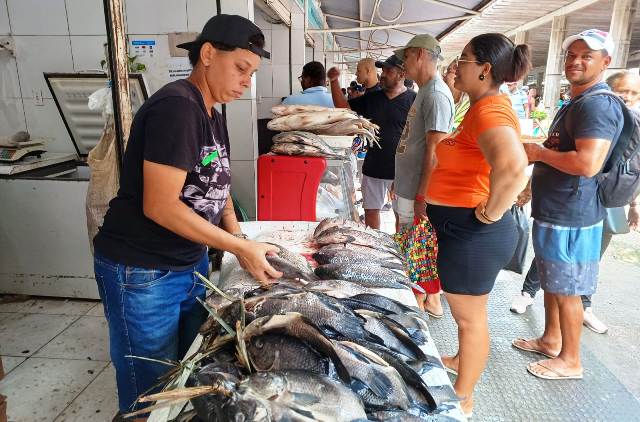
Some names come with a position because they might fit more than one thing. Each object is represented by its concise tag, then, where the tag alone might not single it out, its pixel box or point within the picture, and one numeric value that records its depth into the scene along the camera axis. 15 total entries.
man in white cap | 2.53
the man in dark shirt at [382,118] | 4.24
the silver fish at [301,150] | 3.41
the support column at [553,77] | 14.02
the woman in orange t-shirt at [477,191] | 1.97
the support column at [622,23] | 9.96
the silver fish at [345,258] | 1.92
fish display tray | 1.12
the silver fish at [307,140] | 3.41
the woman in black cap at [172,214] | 1.42
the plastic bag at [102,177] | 2.96
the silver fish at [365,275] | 1.79
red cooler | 3.46
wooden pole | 2.03
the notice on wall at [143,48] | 3.93
